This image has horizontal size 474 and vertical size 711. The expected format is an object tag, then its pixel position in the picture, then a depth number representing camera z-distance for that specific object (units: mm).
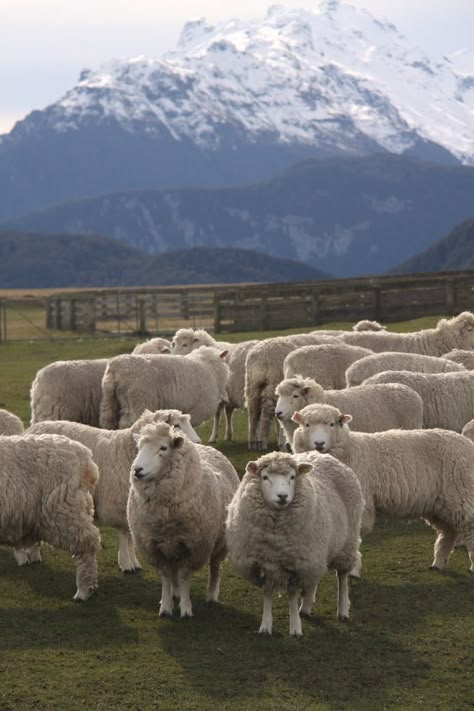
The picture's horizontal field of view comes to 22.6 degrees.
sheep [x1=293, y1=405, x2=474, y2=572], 10492
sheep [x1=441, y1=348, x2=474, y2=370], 15859
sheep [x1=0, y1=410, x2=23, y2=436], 12219
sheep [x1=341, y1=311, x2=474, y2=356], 17578
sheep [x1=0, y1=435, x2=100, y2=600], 9672
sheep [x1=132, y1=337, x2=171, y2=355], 17719
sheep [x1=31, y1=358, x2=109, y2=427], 14656
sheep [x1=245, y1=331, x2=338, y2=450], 16594
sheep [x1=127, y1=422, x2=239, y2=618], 9398
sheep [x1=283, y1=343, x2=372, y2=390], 15570
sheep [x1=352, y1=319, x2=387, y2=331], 20625
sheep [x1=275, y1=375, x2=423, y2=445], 12734
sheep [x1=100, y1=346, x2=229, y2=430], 14594
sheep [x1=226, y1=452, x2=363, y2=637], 8828
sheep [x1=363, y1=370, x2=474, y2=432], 13555
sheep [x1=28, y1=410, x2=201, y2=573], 10703
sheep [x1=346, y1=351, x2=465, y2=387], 14852
